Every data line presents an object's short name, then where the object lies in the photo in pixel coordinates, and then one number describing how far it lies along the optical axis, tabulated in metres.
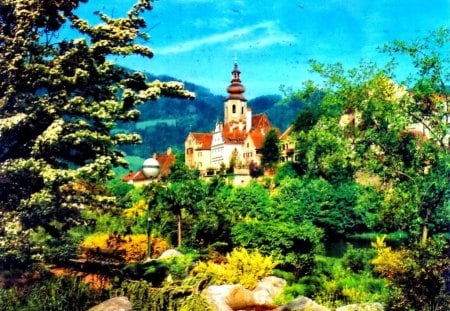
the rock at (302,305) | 11.07
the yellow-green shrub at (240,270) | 14.12
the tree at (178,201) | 24.49
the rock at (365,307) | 10.38
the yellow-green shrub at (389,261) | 10.35
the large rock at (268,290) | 13.38
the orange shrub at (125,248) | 18.59
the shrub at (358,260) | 19.06
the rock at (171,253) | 17.18
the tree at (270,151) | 77.31
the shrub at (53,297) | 8.43
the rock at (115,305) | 8.05
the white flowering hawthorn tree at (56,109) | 9.47
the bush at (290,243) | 16.69
